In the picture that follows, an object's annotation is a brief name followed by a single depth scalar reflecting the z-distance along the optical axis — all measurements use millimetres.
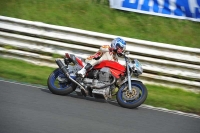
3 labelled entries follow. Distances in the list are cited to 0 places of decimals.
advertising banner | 21540
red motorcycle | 15808
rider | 16525
